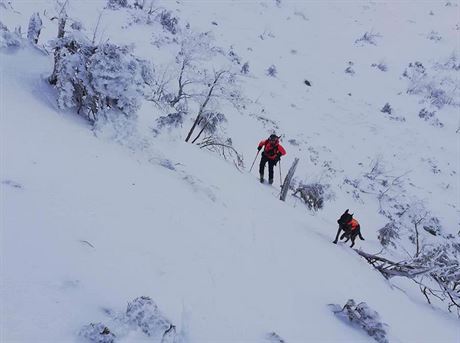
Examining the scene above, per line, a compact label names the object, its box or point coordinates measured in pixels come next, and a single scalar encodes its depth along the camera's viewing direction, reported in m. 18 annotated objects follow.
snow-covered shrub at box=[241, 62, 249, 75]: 15.52
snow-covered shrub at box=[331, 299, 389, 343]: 3.75
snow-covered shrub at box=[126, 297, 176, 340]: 2.36
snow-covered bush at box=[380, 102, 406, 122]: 15.98
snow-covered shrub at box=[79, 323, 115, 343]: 2.12
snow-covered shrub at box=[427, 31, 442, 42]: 22.39
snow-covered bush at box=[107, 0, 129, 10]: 15.59
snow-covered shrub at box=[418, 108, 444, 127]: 16.12
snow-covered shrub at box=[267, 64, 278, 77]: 16.38
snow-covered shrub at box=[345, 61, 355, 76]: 18.28
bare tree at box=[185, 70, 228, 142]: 9.66
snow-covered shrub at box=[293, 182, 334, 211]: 9.34
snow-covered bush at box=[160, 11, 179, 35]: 15.92
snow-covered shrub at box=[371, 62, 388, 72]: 19.16
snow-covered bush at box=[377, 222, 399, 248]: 9.48
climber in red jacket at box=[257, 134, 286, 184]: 8.68
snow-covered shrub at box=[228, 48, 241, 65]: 16.05
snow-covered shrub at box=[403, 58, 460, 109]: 17.73
